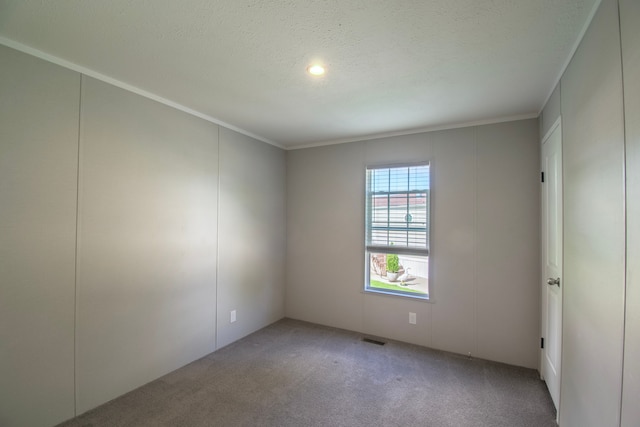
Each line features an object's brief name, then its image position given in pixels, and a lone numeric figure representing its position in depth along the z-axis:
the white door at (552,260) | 2.14
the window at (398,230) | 3.34
